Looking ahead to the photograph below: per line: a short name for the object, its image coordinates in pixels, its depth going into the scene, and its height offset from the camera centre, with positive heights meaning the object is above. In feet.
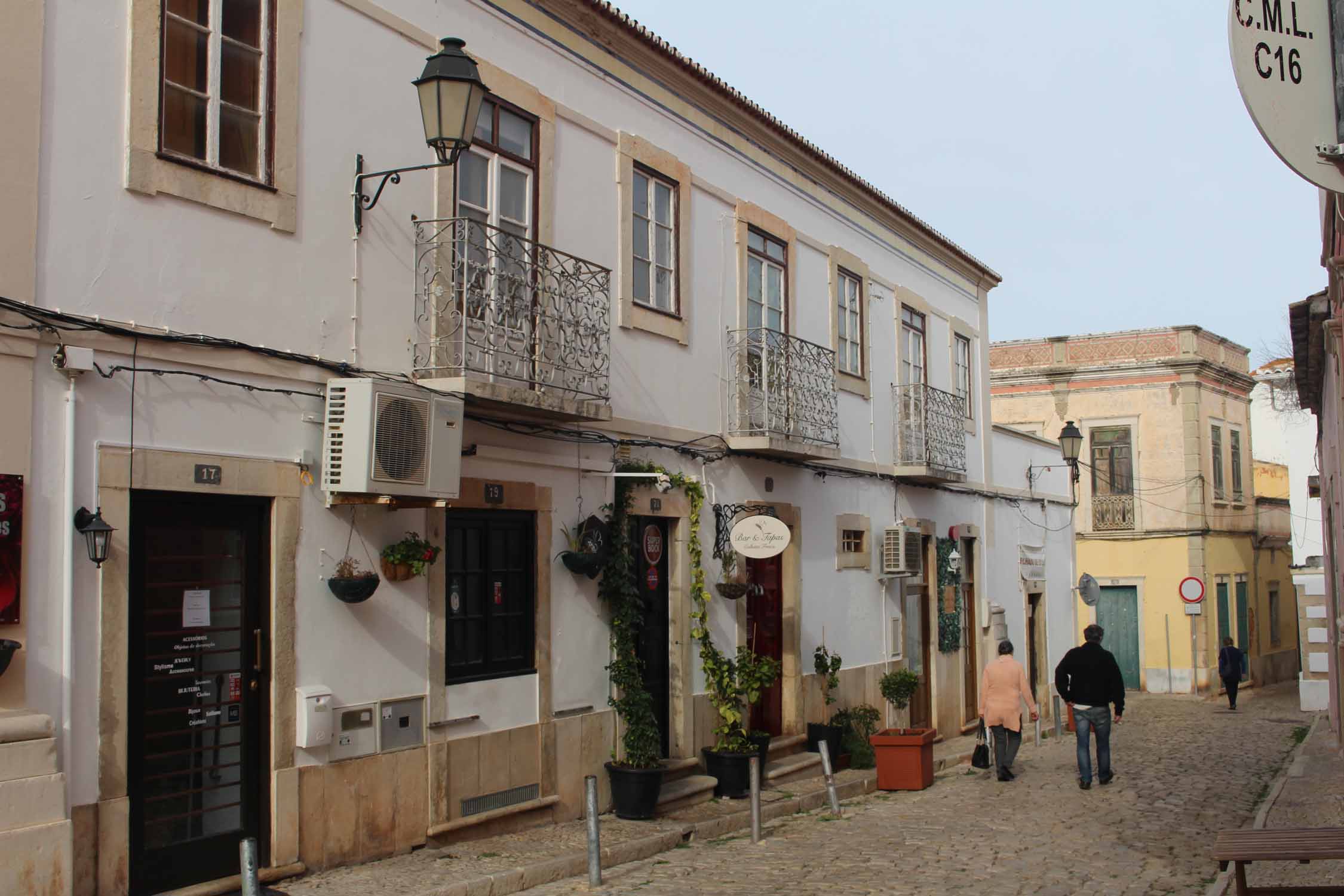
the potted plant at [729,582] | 41.47 -0.97
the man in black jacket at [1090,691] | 42.04 -4.52
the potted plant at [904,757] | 43.24 -6.79
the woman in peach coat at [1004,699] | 43.37 -4.94
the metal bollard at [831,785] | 36.37 -6.62
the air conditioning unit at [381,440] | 26.00 +2.28
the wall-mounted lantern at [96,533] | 22.06 +0.38
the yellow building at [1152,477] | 99.19 +5.55
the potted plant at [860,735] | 47.29 -6.68
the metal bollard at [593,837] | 26.32 -5.72
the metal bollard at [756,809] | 32.50 -6.40
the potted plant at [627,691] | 34.24 -3.70
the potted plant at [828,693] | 46.68 -5.21
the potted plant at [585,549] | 34.19 +0.10
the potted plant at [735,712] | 38.93 -4.82
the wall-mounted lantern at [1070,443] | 68.08 +5.57
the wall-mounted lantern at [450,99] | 26.30 +9.09
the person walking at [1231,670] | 84.99 -7.79
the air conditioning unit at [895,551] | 54.65 -0.03
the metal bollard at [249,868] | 19.30 -4.57
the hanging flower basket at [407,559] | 28.17 -0.10
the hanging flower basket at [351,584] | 26.73 -0.60
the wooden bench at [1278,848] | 19.81 -4.62
